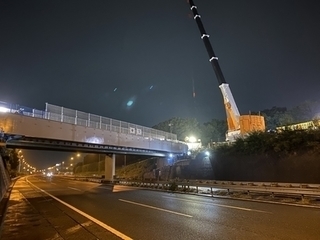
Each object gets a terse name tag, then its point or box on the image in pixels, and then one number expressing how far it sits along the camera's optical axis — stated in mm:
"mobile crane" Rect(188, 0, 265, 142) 43125
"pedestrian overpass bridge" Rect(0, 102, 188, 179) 27750
